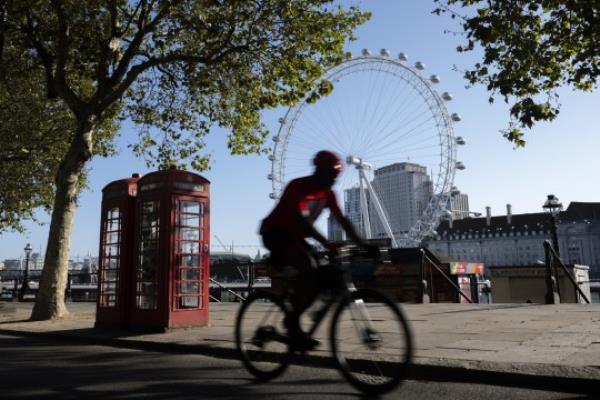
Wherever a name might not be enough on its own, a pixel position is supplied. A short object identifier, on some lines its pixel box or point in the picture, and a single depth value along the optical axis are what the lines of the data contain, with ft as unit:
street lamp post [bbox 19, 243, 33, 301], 74.40
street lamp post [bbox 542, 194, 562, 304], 37.81
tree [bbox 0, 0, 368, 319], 38.11
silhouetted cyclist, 14.10
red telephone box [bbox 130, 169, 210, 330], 27.35
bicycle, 12.91
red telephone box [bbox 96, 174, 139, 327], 29.53
